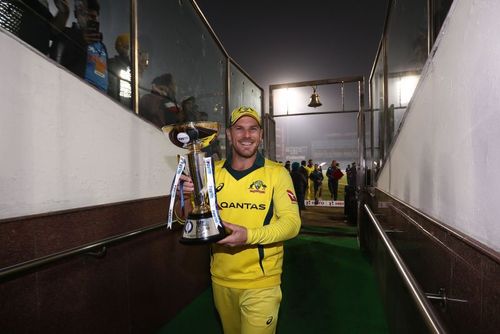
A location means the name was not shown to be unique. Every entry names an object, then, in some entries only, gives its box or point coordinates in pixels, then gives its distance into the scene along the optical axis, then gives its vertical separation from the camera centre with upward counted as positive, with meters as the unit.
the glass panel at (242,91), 4.92 +1.36
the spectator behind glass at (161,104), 2.73 +0.60
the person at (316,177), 13.16 -0.51
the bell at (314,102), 7.45 +1.52
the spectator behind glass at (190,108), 3.54 +0.68
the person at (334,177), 12.81 -0.49
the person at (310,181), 13.65 -0.71
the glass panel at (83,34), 1.59 +0.81
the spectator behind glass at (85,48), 1.85 +0.77
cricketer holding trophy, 1.60 -0.30
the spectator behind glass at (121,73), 2.31 +0.73
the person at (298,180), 8.43 -0.39
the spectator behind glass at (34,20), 1.48 +0.77
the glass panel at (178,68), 2.81 +1.10
